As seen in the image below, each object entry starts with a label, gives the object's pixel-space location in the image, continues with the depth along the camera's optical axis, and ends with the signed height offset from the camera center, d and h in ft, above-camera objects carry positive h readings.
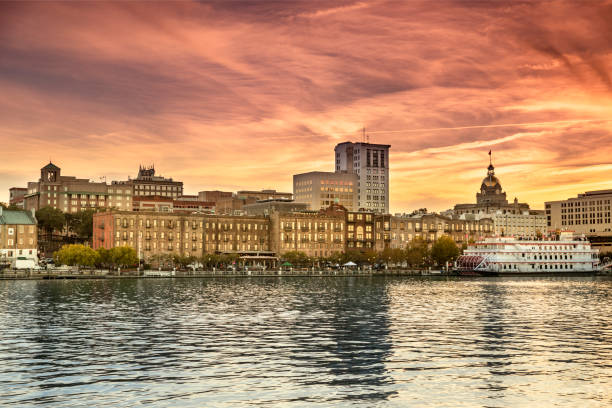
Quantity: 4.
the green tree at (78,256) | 576.61 +3.10
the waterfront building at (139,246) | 618.03 +10.72
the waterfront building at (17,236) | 613.93 +20.07
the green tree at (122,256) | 581.28 +2.93
